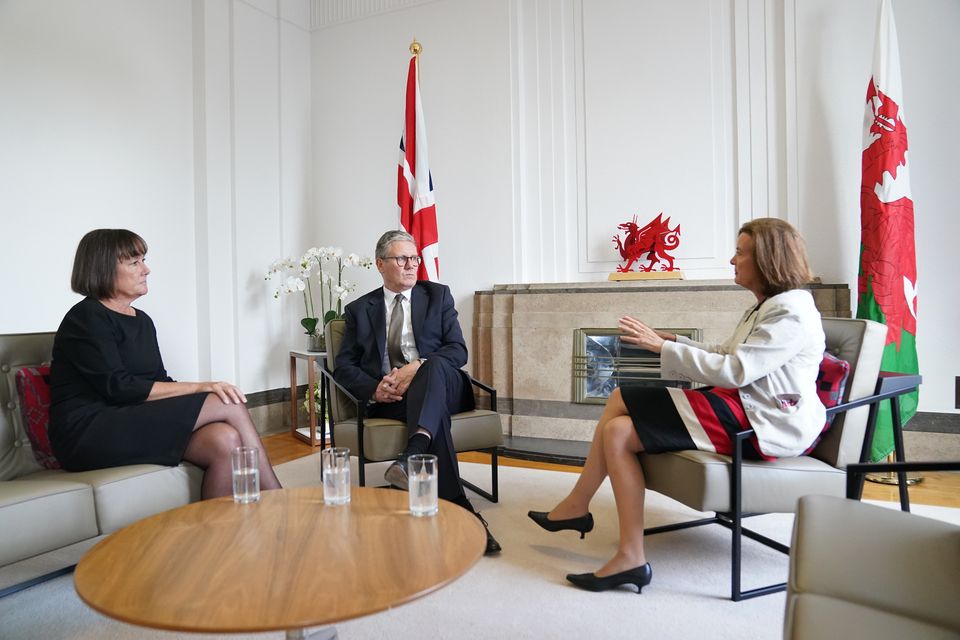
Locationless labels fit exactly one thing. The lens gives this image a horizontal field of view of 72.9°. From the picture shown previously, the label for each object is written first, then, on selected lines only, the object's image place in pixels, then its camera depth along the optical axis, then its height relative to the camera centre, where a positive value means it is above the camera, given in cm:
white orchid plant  463 +29
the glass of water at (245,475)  174 -43
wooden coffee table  113 -51
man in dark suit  283 -13
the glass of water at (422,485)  162 -43
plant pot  460 -19
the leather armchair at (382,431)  267 -50
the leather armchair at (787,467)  200 -51
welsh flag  326 +44
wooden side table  429 -58
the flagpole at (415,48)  449 +184
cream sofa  181 -54
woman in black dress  219 -29
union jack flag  439 +86
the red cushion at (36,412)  226 -32
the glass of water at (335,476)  172 -43
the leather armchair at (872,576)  108 -49
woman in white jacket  204 -28
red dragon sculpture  404 +41
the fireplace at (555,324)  386 -9
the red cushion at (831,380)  212 -24
